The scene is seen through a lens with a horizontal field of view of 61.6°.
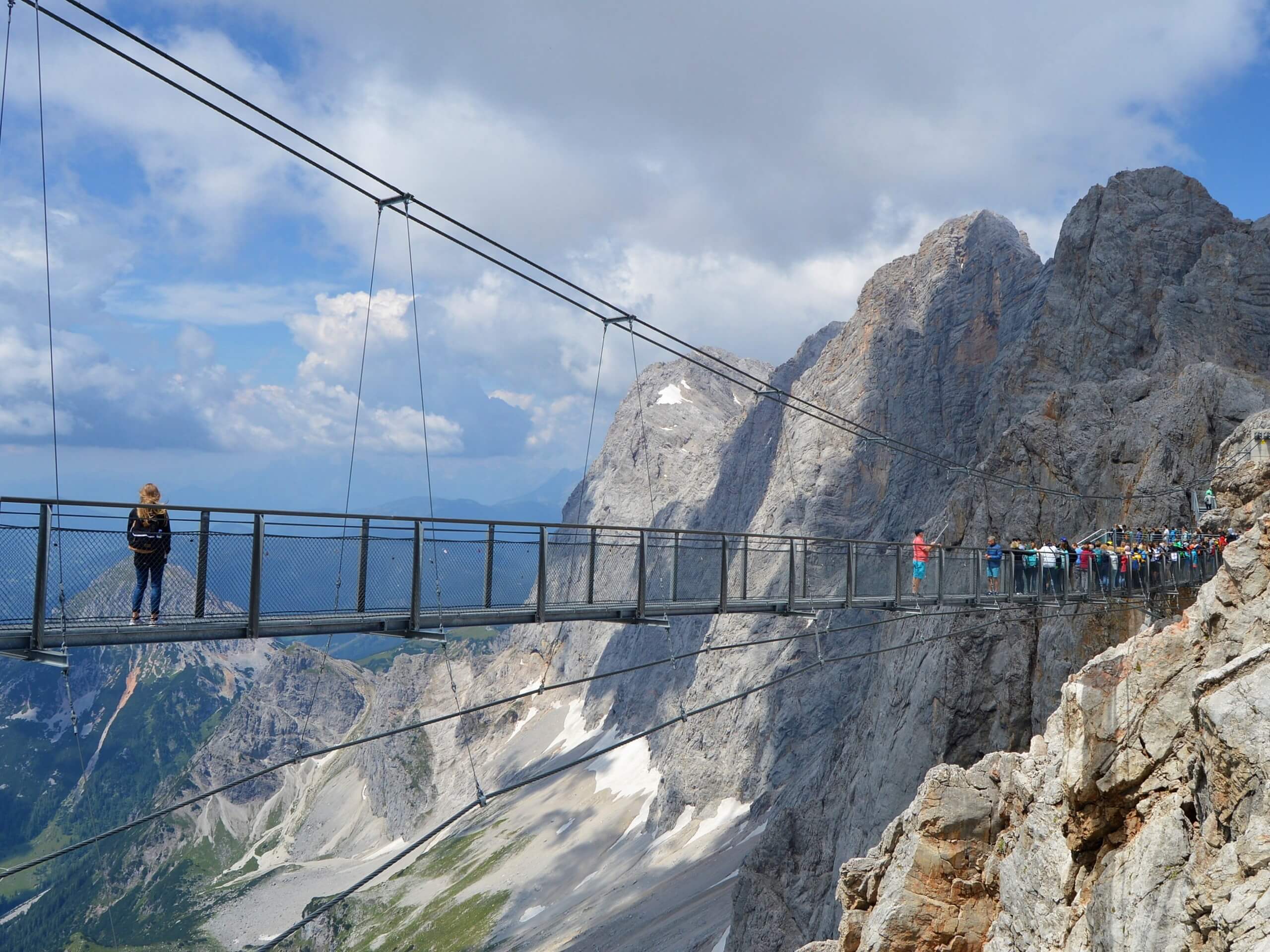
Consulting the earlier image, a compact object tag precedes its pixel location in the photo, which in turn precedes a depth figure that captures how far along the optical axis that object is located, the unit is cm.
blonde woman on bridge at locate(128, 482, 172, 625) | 980
